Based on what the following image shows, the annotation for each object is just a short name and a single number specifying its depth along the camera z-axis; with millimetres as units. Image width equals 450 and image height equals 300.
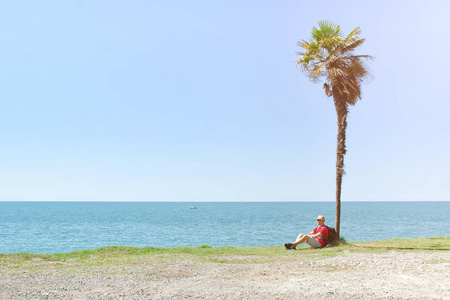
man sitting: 16797
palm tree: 18438
